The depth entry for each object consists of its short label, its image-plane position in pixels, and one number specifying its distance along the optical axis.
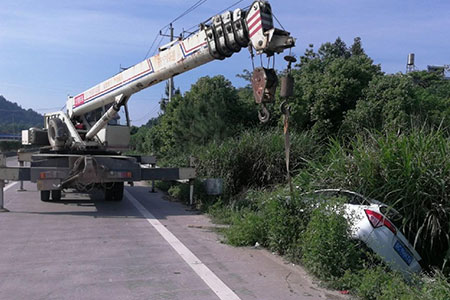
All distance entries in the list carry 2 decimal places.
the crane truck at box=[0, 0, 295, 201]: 7.89
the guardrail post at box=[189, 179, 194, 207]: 11.93
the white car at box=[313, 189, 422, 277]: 5.86
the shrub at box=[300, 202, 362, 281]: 5.69
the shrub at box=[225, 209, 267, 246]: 7.54
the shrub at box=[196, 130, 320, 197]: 12.10
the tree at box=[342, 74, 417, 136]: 14.92
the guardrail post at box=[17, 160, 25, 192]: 14.71
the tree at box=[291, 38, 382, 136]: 16.67
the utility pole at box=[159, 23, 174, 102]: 33.72
